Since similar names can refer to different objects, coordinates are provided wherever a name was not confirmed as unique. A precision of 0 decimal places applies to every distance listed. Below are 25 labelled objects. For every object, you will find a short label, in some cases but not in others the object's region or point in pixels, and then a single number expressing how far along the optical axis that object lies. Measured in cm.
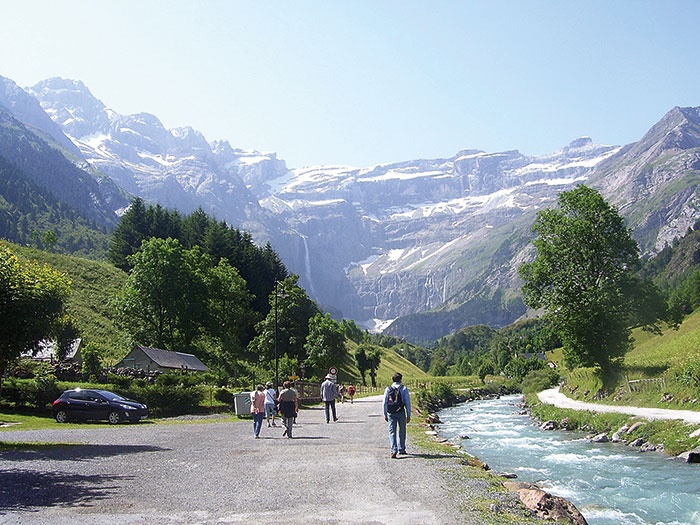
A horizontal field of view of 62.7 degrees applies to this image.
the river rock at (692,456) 2280
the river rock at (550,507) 1159
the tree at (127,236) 10611
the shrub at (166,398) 4047
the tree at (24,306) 2195
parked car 3347
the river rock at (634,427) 3083
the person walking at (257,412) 2641
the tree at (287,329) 8662
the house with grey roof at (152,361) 5662
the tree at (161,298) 7256
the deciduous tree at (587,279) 4522
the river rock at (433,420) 4753
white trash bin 3947
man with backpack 1828
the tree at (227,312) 8331
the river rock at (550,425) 4166
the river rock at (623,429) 3143
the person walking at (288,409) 2641
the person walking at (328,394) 3362
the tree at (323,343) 8769
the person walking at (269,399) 3045
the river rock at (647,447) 2727
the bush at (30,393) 3506
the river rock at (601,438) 3211
